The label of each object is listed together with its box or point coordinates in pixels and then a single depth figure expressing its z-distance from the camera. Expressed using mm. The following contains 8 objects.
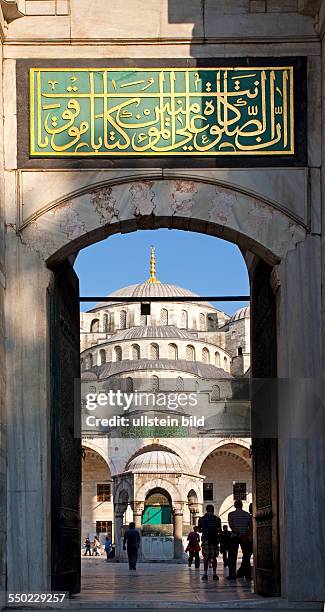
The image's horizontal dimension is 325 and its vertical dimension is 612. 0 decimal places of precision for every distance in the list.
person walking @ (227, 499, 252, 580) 11859
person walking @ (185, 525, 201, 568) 22094
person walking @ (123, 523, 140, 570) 20920
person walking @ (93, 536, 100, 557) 42719
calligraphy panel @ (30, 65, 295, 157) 7840
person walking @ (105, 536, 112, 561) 34594
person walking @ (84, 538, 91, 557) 41938
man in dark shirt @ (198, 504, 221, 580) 13523
